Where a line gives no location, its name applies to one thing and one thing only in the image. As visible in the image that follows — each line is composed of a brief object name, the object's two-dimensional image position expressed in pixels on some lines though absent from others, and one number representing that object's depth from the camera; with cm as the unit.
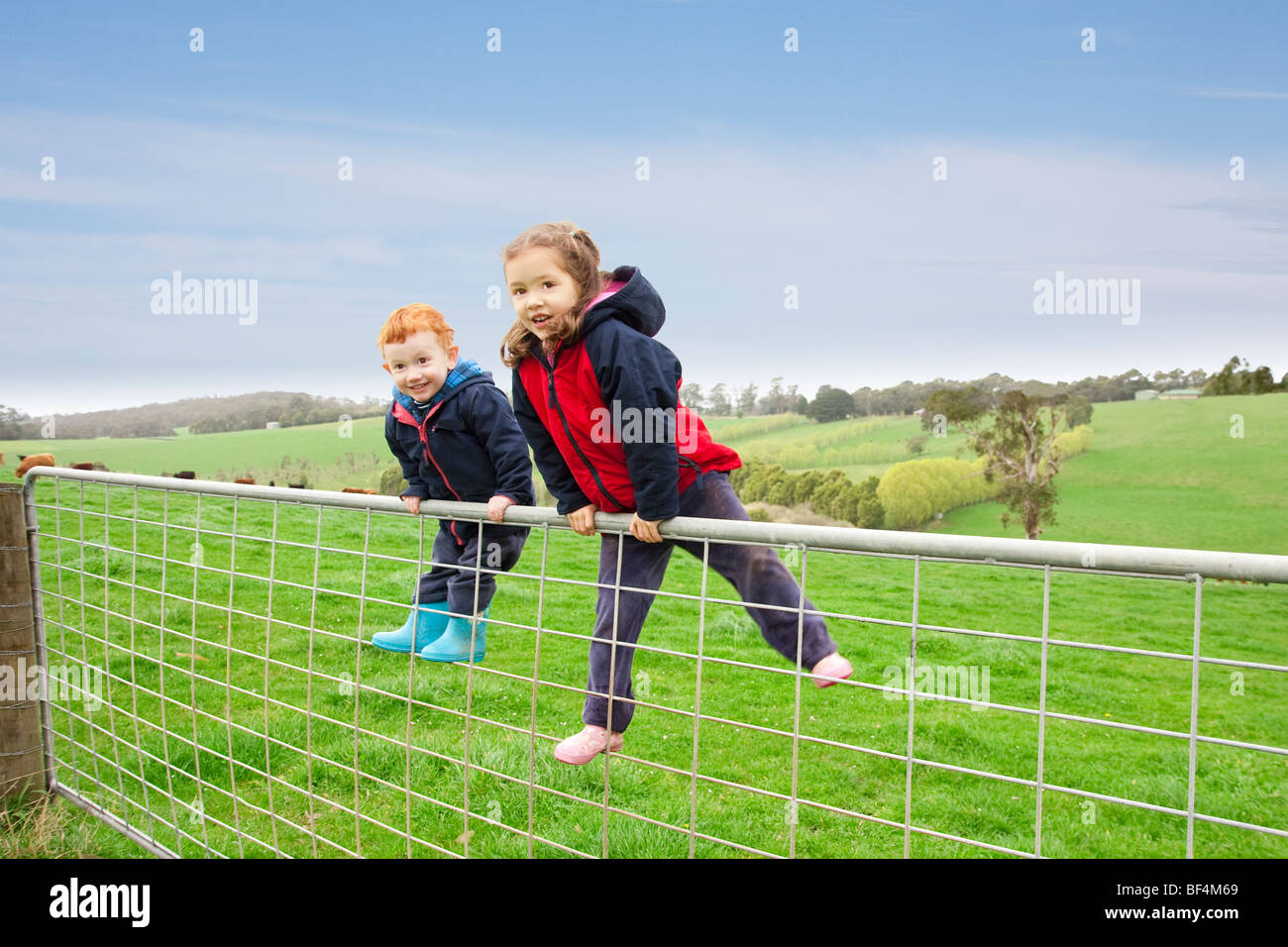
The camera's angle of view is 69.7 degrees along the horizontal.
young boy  320
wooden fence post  376
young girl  233
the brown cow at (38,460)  1240
